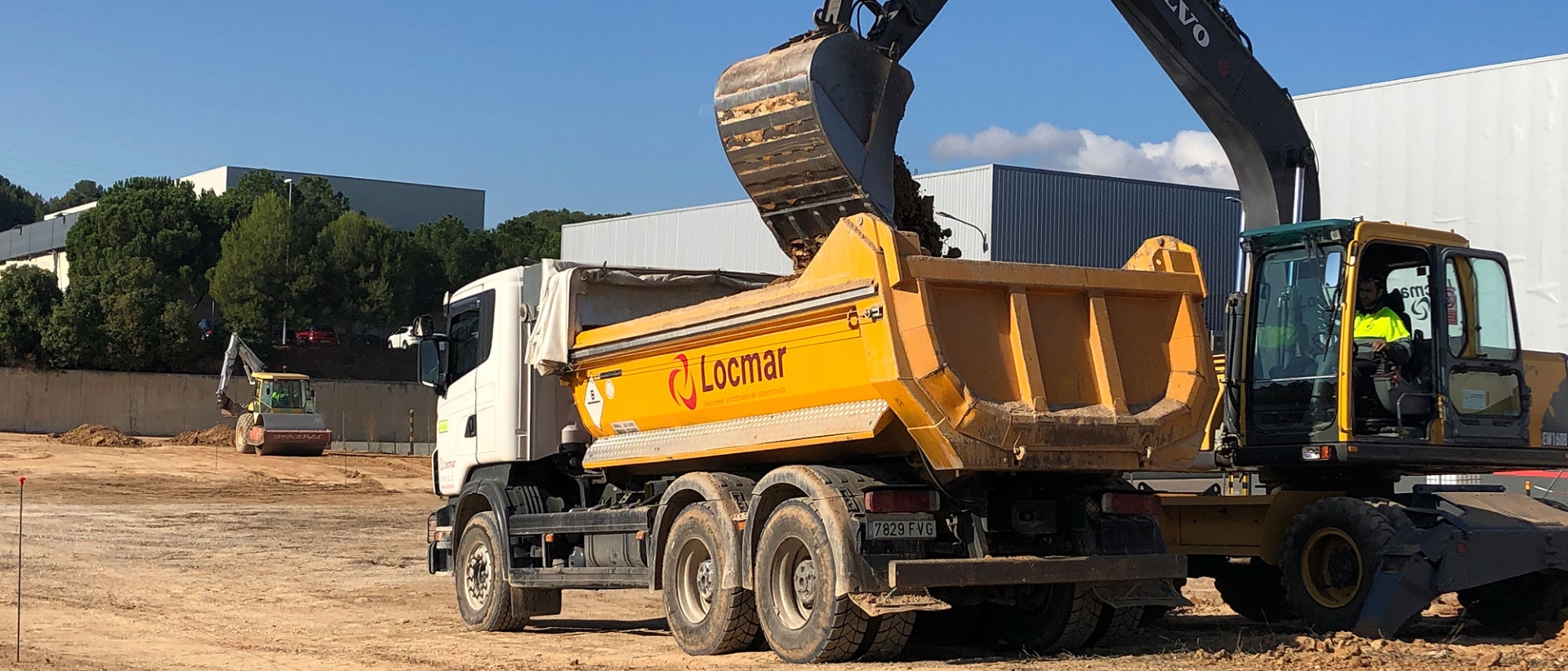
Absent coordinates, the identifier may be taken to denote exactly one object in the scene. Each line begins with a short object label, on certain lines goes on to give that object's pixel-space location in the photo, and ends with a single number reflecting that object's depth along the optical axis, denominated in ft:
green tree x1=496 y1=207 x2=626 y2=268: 276.21
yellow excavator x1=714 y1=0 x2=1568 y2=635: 36.45
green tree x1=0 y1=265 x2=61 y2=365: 198.70
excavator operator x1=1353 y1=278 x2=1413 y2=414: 36.91
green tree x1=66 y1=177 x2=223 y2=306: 232.32
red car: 240.53
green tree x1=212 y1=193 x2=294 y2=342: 231.91
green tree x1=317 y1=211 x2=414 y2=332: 242.58
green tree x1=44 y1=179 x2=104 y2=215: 499.51
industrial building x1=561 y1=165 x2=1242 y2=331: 118.83
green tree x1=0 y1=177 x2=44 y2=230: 450.71
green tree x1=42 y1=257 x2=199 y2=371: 197.98
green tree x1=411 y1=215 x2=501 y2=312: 262.06
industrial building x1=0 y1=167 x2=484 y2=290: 291.17
